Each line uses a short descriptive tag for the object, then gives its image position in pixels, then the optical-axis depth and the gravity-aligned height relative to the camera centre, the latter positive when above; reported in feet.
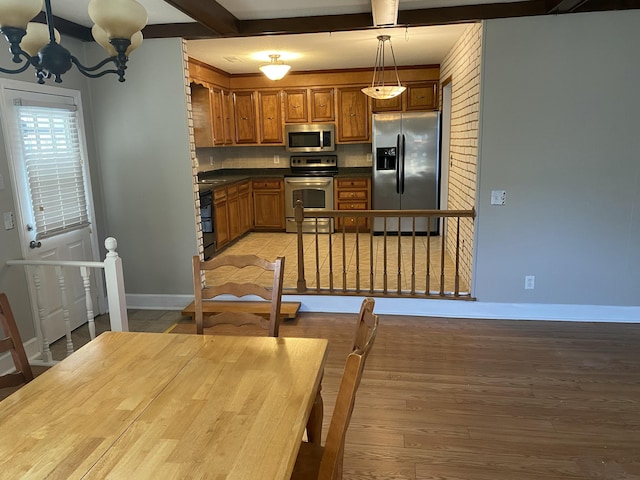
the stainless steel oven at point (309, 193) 23.57 -1.84
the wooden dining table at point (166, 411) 3.89 -2.43
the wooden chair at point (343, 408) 3.76 -2.01
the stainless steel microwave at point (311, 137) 23.63 +0.93
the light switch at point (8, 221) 10.67 -1.26
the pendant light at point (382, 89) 15.95 +2.29
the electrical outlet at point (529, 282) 13.09 -3.60
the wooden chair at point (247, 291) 7.01 -1.96
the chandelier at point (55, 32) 4.67 +1.41
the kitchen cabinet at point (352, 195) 23.38 -1.96
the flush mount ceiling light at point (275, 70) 16.63 +2.99
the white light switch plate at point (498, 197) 12.77 -1.24
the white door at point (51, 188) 10.99 -0.61
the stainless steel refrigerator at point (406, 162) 21.45 -0.40
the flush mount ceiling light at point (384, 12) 10.28 +3.17
